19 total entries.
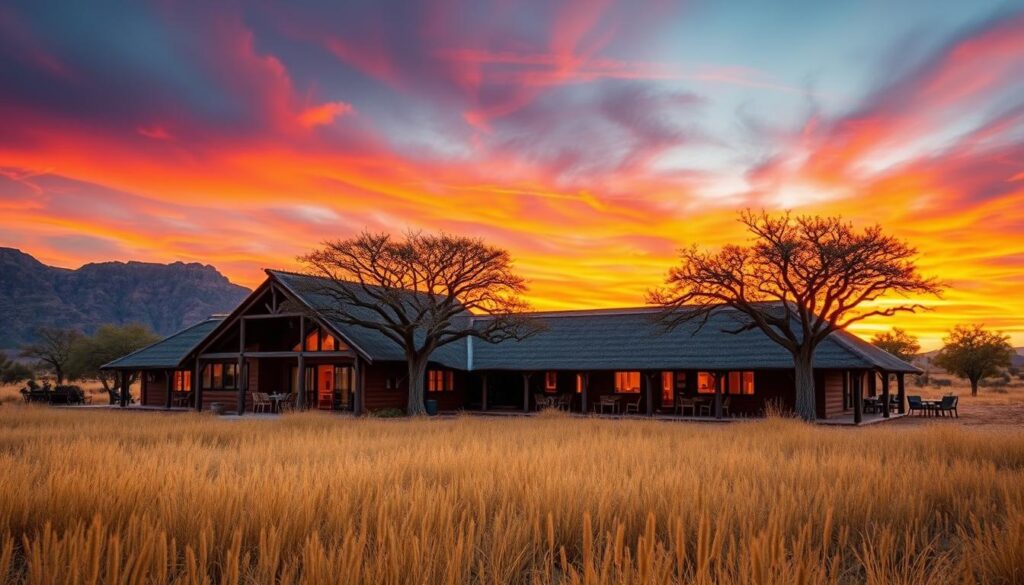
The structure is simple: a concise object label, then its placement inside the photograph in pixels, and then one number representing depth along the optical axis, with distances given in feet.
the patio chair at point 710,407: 108.88
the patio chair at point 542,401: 118.77
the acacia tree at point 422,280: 108.17
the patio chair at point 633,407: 114.32
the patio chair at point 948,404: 106.68
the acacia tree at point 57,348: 185.06
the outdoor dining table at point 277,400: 118.11
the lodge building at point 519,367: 107.45
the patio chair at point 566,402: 119.65
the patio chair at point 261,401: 118.73
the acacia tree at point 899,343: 256.85
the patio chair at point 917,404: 111.45
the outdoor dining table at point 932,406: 109.40
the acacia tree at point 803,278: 93.66
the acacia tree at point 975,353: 203.10
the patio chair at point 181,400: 134.25
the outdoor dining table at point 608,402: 114.11
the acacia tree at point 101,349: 174.81
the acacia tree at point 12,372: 226.58
